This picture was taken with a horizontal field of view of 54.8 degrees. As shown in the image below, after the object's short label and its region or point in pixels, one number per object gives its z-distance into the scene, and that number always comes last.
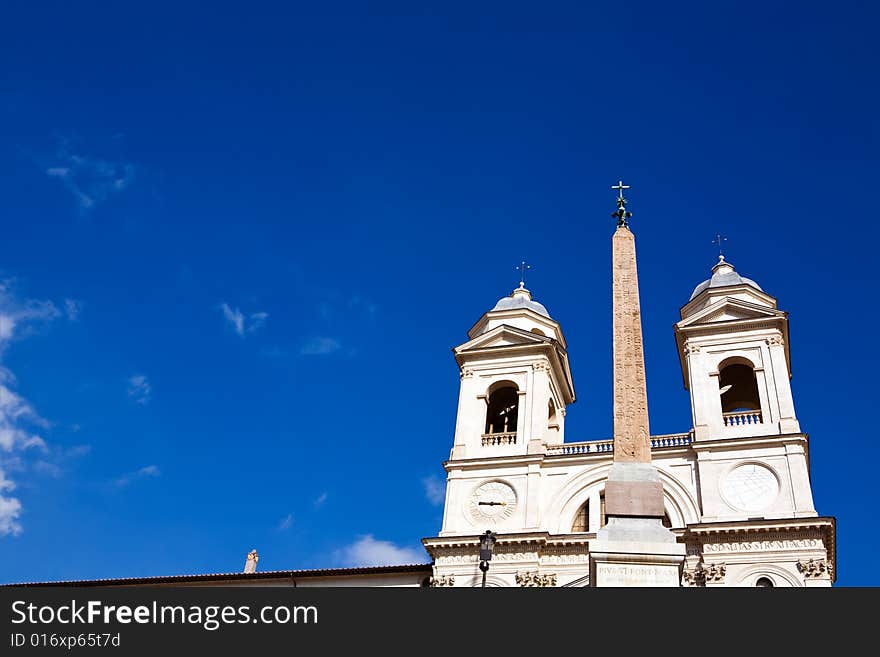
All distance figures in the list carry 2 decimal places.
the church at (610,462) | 28.17
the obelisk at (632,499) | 16.31
